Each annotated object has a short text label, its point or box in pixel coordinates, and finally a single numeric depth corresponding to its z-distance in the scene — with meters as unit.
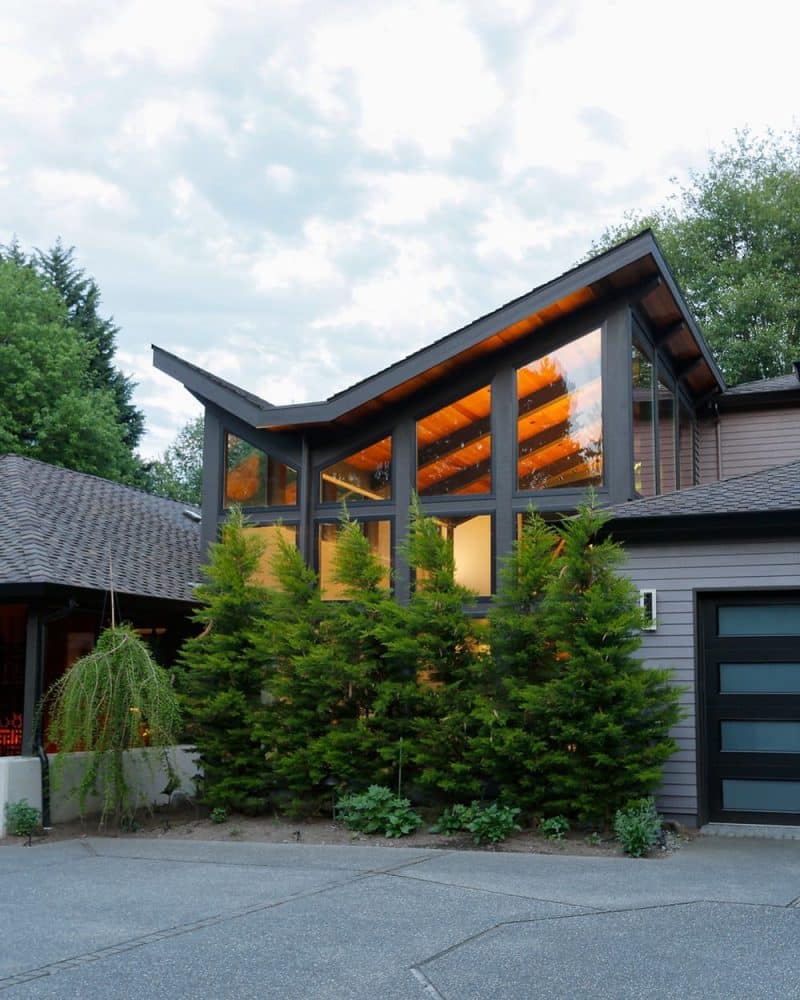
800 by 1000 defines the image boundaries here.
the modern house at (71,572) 10.87
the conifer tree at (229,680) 10.80
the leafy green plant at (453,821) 9.59
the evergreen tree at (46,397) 26.25
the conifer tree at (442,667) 9.90
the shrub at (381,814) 9.70
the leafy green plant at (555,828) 9.21
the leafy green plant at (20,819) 10.12
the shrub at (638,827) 8.48
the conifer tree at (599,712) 9.13
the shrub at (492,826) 9.17
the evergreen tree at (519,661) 9.48
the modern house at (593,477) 9.77
